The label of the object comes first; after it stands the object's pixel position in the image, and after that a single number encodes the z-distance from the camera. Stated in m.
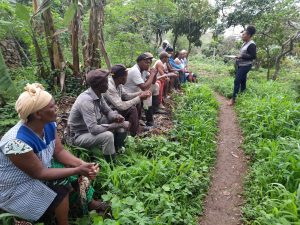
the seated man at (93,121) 3.30
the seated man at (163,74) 6.23
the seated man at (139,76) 4.89
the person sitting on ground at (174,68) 7.77
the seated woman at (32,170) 2.08
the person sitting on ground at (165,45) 8.00
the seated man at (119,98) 4.07
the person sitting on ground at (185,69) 9.08
